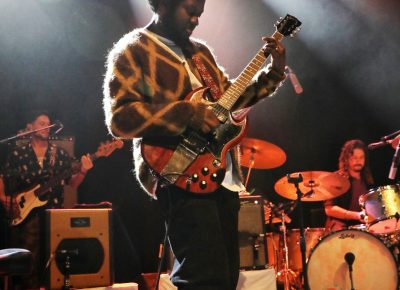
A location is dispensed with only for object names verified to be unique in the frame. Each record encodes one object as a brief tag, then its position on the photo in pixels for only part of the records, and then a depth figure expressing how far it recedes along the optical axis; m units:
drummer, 6.20
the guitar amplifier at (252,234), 4.34
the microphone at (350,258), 4.75
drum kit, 4.80
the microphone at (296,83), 5.95
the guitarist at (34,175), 5.70
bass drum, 4.80
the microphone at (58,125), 6.07
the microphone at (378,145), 5.16
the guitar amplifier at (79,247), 3.75
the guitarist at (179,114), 1.94
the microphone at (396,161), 4.46
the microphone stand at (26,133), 5.32
